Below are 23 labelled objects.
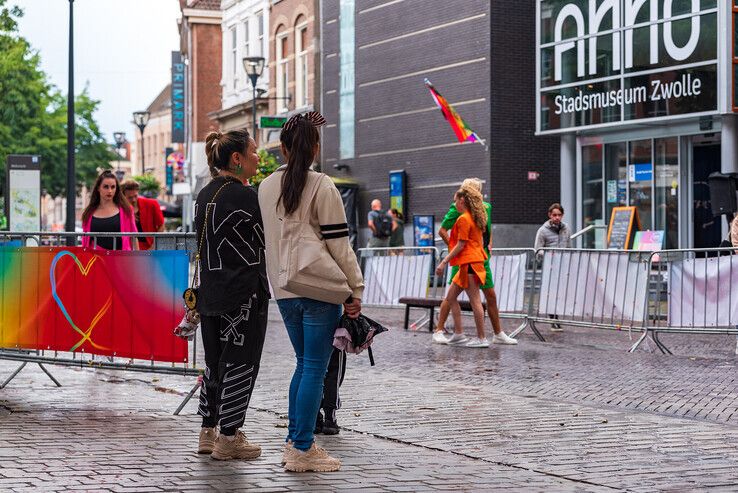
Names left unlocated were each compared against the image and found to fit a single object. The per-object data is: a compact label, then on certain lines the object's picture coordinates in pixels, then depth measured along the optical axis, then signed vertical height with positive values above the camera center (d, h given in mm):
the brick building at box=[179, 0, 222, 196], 63250 +8104
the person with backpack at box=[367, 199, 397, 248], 27656 +65
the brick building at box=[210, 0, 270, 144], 48812 +6954
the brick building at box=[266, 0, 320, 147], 42250 +5788
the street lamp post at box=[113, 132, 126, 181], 59000 +4113
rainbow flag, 28344 +2380
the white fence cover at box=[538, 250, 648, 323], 14258 -627
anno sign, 24641 +3376
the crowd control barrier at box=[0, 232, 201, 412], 9094 -512
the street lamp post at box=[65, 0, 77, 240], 28359 +1962
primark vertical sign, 69312 +6994
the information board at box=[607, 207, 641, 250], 25906 +55
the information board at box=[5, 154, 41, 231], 25156 +777
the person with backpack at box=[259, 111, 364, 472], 6555 -202
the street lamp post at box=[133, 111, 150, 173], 49916 +4296
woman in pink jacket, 11117 +174
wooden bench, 16109 -894
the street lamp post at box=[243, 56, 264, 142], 33000 +4158
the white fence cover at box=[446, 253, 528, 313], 16500 -646
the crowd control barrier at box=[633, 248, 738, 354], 13359 -654
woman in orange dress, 13883 -237
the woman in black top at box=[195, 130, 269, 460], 7066 -317
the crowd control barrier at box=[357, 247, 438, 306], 19172 -638
